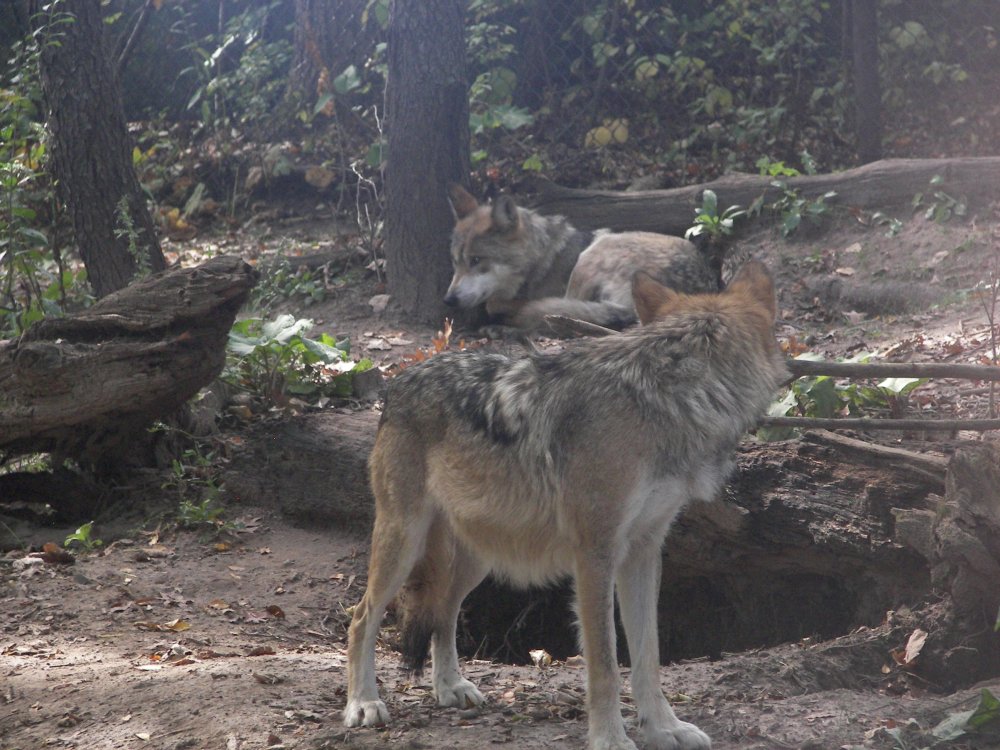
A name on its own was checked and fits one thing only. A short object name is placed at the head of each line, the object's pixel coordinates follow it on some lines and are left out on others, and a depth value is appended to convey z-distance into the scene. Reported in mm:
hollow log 9523
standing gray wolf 7367
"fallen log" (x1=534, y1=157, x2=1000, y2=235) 18859
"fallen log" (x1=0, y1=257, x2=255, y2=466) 11523
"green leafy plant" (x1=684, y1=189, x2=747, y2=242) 20156
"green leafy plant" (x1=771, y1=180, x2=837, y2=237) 19766
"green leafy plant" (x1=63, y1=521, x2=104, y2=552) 12156
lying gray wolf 18406
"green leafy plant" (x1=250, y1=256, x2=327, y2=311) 20500
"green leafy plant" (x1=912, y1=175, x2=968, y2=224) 18484
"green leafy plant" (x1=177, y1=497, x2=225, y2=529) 12594
